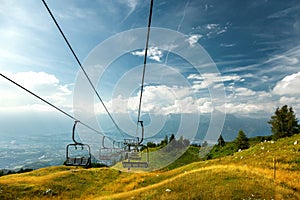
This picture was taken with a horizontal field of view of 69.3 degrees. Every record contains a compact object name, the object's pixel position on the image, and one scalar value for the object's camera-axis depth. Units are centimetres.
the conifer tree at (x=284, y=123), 6200
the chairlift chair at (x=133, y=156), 2435
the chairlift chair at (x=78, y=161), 1755
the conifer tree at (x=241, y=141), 6925
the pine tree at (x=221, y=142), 8919
